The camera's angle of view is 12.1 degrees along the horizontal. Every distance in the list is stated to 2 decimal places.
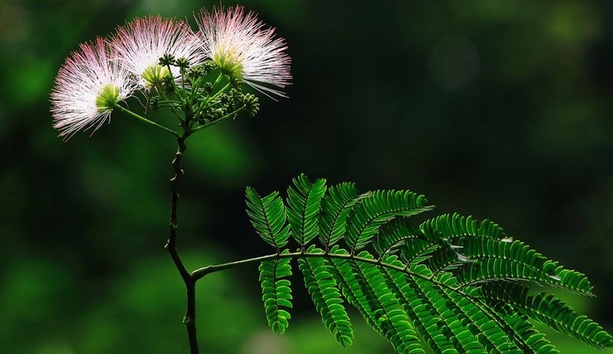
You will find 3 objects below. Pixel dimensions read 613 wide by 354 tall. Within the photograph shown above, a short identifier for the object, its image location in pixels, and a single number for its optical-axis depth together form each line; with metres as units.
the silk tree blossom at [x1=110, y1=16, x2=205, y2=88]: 1.30
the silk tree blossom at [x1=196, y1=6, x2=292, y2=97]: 1.33
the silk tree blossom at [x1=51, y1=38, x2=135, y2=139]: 1.32
